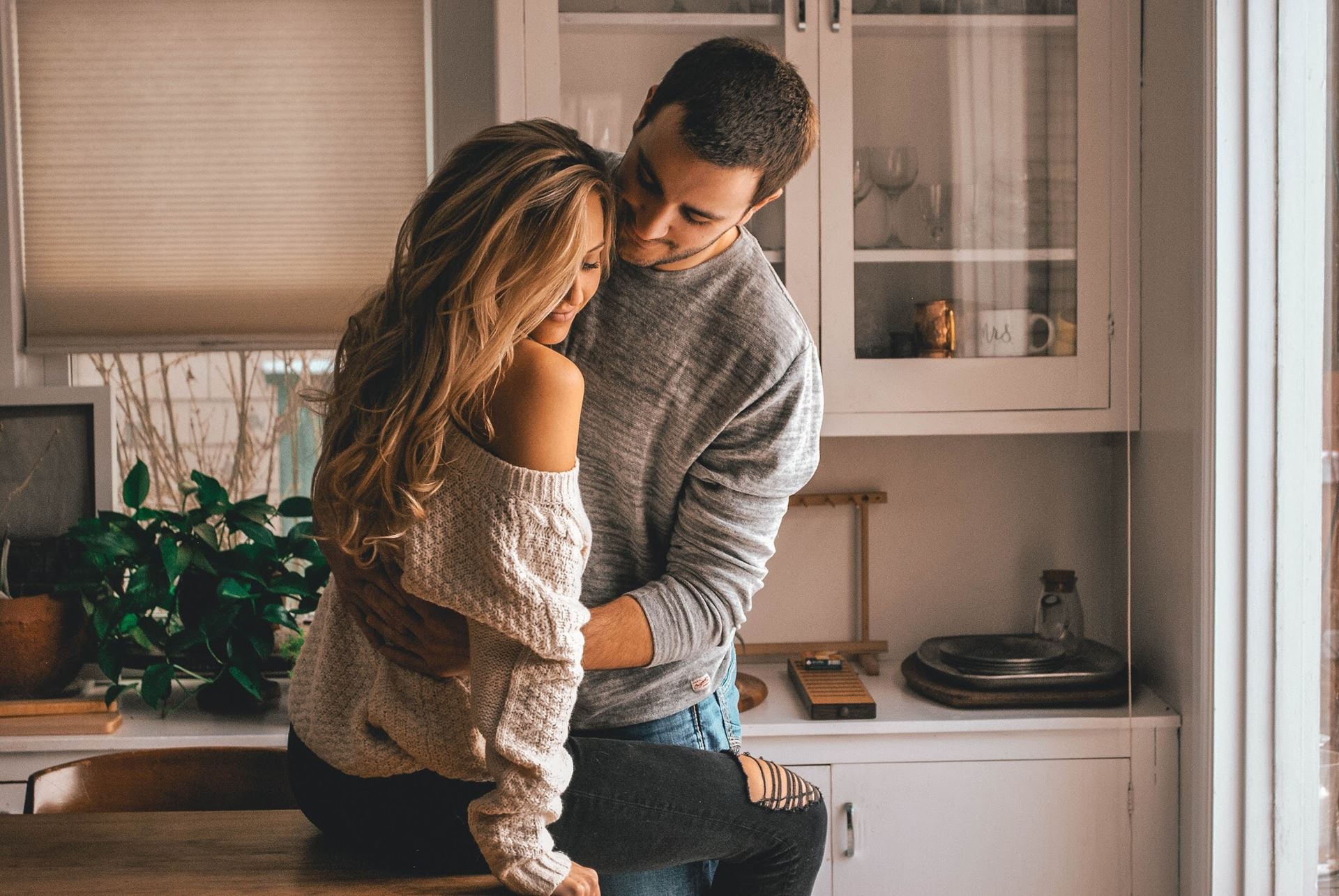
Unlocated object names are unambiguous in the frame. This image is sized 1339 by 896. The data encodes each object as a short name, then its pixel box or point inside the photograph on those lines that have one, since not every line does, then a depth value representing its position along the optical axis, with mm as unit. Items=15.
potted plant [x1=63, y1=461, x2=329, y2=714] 1999
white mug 2125
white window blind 2328
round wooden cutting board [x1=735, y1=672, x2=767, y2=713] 2096
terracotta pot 2002
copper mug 2115
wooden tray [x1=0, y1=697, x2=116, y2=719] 2002
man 1371
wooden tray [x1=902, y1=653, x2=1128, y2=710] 2070
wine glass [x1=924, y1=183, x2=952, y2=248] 2121
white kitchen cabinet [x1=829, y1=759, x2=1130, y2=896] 2037
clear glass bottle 2234
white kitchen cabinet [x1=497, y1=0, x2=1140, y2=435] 2070
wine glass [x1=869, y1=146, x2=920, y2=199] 2104
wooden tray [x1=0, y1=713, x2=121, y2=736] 1959
